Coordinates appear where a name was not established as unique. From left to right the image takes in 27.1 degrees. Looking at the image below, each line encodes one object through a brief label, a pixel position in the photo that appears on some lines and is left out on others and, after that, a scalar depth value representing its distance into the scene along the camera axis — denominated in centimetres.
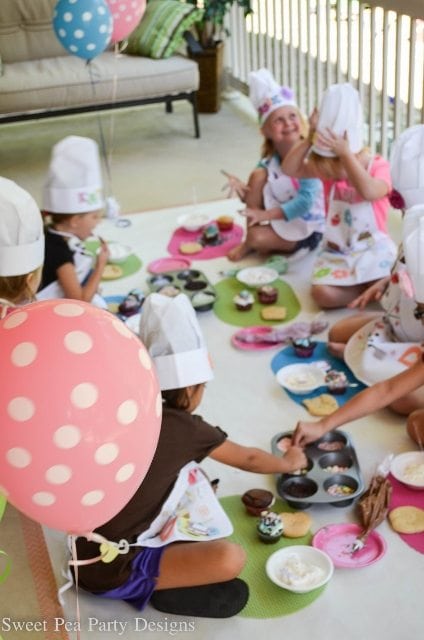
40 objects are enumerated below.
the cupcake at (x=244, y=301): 353
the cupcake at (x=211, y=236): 417
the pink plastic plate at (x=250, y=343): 326
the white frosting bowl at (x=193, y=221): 430
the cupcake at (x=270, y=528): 232
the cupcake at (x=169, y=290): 357
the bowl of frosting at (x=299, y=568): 215
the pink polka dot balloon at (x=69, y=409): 139
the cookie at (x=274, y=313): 345
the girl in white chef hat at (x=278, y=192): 384
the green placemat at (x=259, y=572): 214
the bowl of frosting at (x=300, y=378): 294
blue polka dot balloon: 388
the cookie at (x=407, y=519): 233
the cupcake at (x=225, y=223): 427
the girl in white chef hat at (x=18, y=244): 249
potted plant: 575
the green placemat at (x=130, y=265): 397
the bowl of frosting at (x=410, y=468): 245
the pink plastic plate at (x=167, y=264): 395
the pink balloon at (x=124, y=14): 407
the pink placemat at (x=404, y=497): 241
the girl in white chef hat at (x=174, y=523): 209
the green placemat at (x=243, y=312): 347
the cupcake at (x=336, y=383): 292
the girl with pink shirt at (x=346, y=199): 331
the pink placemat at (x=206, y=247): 408
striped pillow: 550
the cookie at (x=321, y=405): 284
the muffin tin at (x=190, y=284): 354
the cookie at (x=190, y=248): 409
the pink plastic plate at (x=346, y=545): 225
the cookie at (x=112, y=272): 391
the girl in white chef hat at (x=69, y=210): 312
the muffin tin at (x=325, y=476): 241
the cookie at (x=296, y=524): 235
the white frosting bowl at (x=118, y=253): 402
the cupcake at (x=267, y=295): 357
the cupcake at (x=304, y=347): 313
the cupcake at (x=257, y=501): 241
